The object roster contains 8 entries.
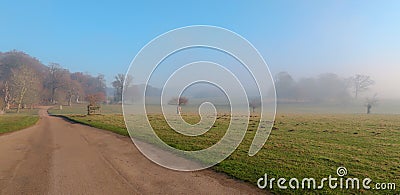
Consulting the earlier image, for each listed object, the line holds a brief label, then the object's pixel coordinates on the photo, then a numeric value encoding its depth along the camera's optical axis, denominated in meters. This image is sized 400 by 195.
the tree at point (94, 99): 55.37
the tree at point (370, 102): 79.06
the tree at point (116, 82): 52.25
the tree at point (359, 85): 93.25
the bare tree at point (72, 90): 100.00
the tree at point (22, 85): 69.12
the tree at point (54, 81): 97.06
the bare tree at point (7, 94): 67.88
